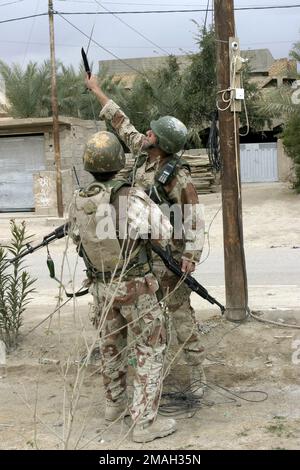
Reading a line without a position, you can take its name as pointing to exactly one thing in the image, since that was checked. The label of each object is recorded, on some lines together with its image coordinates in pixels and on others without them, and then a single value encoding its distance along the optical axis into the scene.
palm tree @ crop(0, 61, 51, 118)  25.67
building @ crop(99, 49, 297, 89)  29.98
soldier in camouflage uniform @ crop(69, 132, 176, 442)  3.35
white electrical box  5.26
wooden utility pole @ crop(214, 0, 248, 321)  5.34
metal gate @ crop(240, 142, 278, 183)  26.77
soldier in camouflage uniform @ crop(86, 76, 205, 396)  3.99
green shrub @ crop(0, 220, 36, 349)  5.08
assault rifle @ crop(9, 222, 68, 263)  3.98
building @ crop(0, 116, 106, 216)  18.31
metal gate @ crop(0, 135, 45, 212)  19.12
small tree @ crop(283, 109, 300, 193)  16.47
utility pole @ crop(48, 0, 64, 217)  16.52
